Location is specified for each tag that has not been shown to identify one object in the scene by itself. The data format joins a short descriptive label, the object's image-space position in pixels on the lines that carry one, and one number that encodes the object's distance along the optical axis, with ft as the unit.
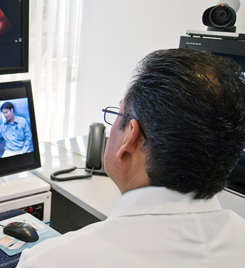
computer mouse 3.43
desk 4.09
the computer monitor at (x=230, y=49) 4.53
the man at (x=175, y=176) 1.88
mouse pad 3.31
